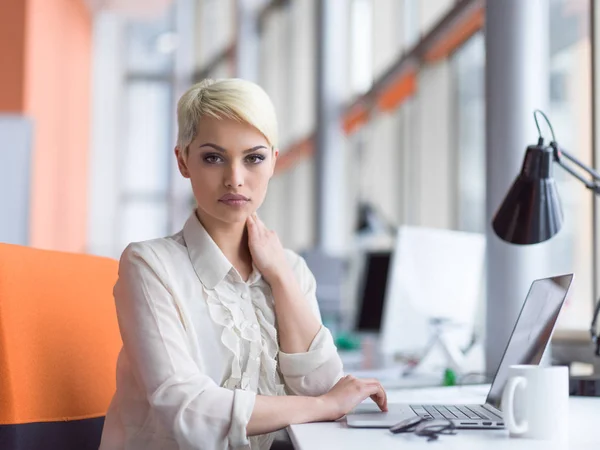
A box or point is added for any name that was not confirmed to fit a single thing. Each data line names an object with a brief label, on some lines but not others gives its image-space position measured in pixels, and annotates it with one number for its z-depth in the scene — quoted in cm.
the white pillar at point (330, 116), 629
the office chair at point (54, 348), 150
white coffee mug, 124
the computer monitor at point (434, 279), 266
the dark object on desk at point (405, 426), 129
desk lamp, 173
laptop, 138
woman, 135
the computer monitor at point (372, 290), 351
